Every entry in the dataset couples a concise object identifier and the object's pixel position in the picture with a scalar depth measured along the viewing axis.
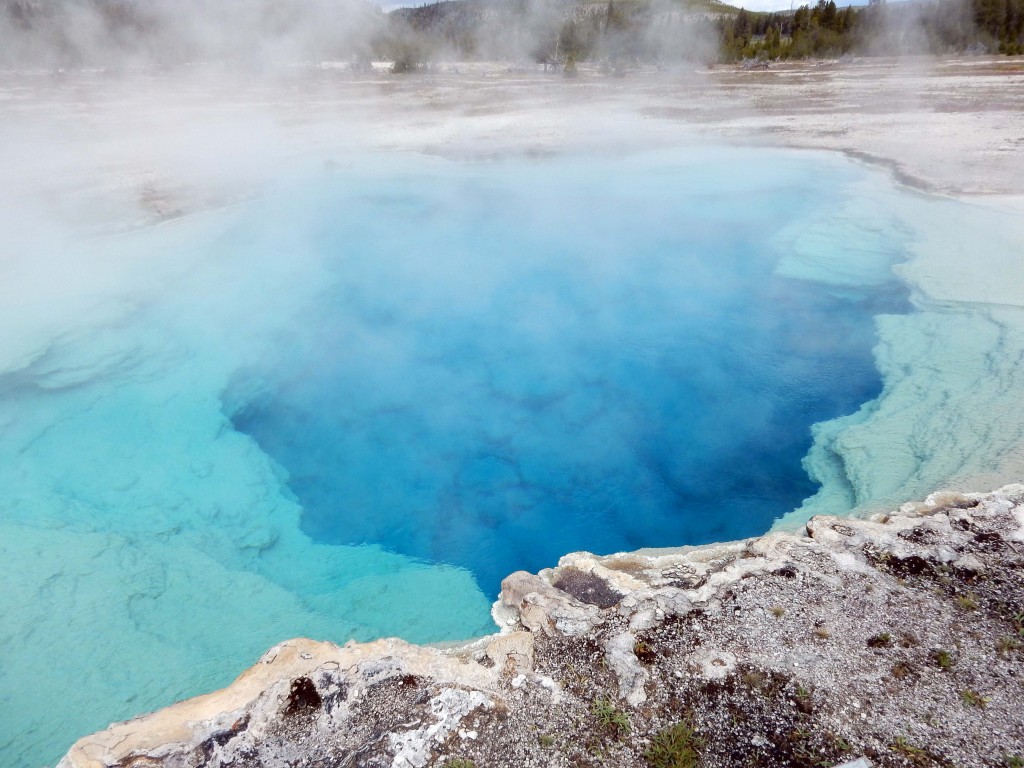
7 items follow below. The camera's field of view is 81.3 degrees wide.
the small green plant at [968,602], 2.64
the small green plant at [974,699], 2.22
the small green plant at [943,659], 2.38
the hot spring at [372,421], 3.51
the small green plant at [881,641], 2.48
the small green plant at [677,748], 2.13
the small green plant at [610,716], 2.25
